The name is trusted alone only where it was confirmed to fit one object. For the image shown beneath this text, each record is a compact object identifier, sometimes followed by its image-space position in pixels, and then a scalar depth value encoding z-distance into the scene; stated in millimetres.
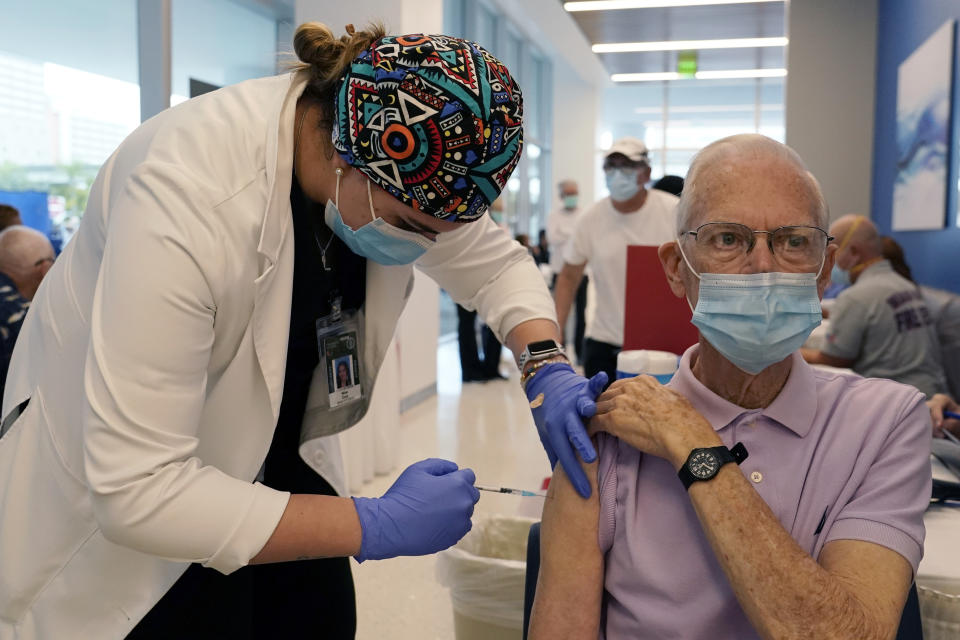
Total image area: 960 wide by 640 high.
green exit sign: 9383
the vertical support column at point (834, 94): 6301
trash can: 1698
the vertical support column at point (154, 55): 3123
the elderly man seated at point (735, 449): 1100
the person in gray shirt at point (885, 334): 3260
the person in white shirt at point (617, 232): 3680
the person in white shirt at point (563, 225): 8394
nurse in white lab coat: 964
